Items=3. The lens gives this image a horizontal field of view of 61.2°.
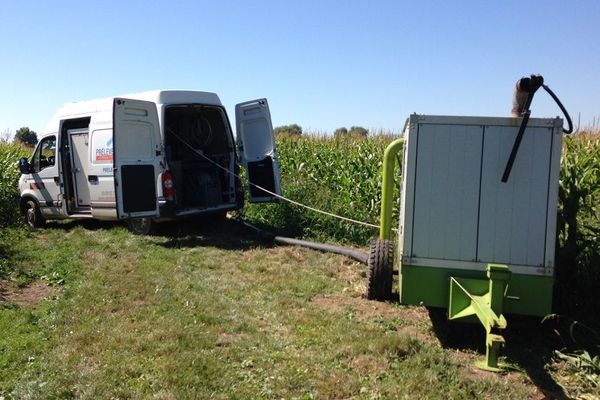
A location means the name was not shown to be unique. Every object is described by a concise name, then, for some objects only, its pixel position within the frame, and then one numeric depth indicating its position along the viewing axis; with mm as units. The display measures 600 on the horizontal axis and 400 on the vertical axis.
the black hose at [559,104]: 4250
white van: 8852
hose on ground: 7160
